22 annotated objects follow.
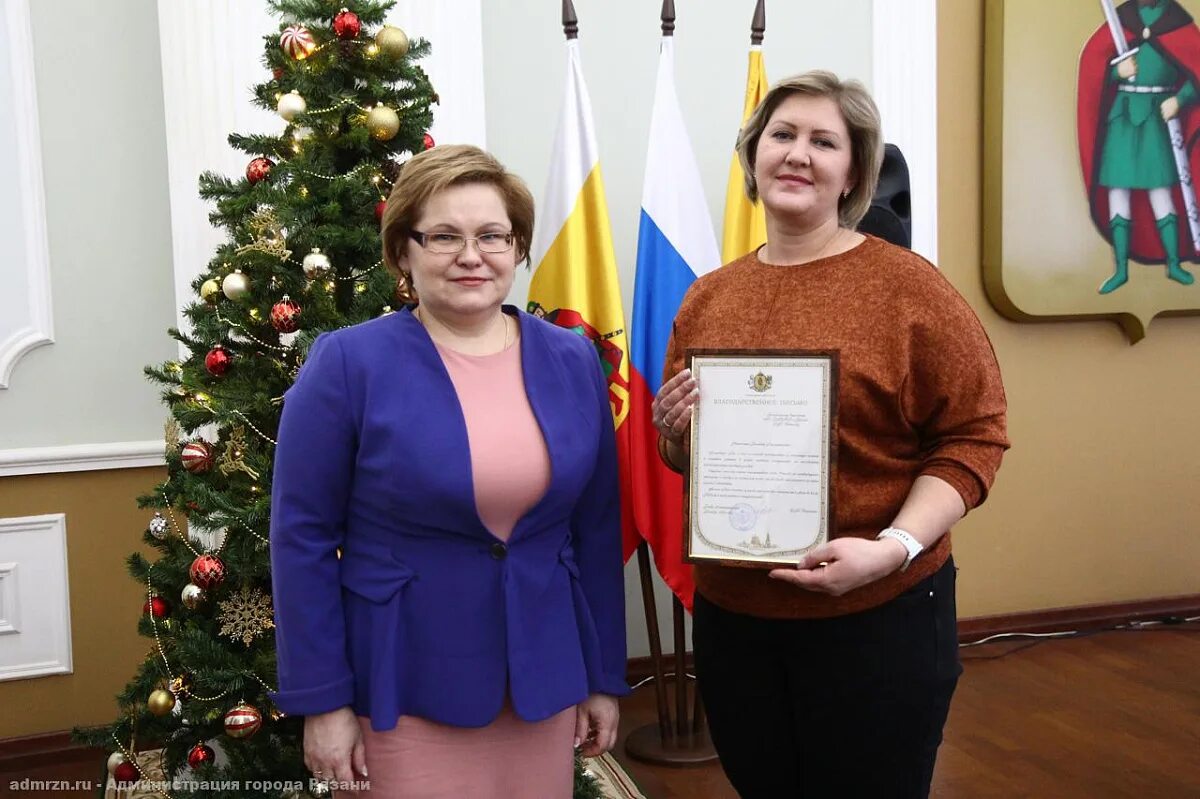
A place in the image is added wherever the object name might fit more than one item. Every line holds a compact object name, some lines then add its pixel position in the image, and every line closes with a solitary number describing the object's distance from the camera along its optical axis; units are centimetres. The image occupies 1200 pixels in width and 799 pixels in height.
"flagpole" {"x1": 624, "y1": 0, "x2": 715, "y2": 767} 291
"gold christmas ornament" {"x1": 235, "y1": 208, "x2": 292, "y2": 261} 216
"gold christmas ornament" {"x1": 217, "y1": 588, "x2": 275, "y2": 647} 214
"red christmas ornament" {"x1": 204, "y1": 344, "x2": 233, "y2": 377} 215
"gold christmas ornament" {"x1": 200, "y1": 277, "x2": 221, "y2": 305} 222
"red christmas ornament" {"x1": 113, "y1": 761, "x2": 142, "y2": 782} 222
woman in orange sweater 134
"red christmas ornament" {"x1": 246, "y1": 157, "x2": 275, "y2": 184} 222
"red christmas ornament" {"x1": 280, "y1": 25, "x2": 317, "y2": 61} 219
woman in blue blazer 133
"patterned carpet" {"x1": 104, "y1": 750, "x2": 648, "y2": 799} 259
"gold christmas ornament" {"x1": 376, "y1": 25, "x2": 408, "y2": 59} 222
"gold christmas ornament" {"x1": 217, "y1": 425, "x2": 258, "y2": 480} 213
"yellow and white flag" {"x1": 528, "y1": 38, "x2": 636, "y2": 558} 287
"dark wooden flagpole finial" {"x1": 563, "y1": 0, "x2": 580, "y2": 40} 292
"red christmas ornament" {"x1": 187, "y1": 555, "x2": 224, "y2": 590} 208
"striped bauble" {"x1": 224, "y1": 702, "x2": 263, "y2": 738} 202
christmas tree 212
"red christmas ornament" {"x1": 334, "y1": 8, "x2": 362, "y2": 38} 219
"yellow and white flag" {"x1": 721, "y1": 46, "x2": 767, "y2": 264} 298
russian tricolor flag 287
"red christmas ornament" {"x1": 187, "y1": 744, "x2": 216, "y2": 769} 213
